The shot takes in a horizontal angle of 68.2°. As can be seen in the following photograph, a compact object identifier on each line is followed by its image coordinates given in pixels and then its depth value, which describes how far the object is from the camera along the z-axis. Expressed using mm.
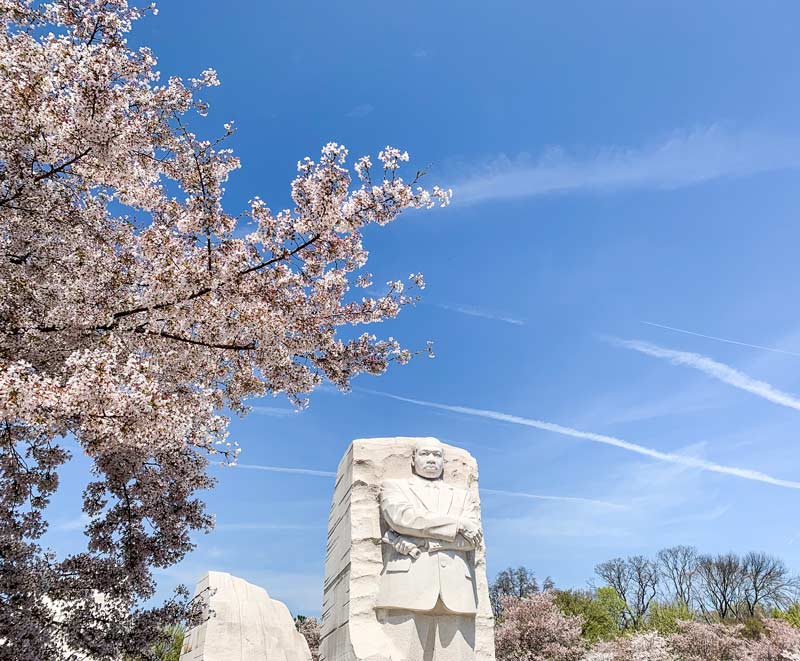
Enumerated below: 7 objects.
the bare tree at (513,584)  37959
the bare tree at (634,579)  36625
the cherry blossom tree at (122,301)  3980
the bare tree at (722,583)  37094
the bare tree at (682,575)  39219
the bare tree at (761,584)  36406
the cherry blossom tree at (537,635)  19266
